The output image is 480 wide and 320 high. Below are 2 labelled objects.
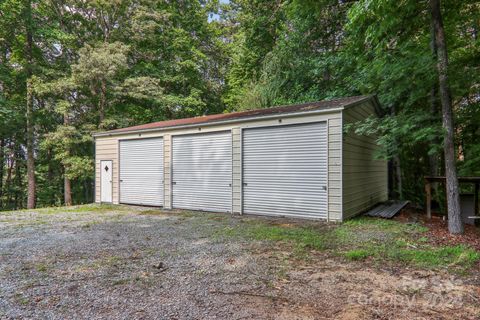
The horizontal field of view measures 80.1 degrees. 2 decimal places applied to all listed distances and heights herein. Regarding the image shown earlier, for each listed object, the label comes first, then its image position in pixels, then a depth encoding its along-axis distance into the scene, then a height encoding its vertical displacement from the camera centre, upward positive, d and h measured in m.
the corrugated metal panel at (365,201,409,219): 6.86 -1.33
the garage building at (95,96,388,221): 6.51 -0.15
